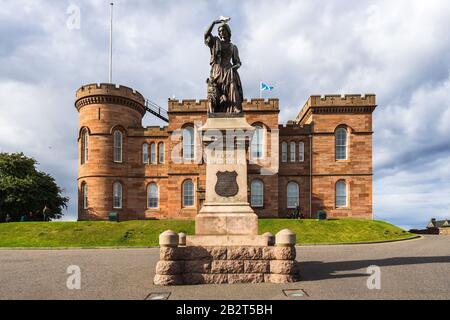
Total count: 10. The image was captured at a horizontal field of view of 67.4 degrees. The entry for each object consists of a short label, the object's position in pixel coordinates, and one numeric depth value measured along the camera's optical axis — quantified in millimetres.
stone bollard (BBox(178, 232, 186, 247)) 12063
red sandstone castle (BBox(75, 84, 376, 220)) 33719
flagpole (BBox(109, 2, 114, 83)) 36800
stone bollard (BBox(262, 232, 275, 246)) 11331
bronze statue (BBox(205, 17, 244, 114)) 10695
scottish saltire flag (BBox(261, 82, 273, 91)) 33156
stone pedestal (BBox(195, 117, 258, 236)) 9578
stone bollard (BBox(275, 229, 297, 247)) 8688
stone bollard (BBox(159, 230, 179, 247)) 8641
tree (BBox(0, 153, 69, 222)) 36000
